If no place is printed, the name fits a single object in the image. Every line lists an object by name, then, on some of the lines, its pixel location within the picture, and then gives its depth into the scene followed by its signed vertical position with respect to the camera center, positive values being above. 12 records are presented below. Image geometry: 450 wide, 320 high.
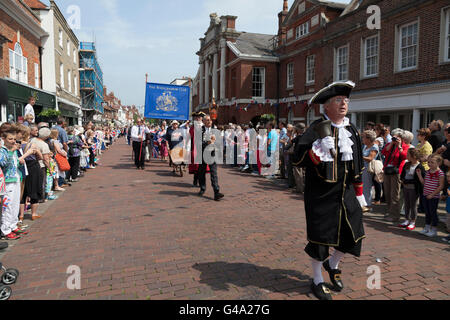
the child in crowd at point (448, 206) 5.31 -0.99
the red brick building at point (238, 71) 27.88 +6.49
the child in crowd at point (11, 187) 4.98 -0.75
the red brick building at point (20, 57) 14.89 +4.32
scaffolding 43.50 +8.92
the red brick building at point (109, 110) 70.07 +7.41
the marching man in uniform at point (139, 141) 13.23 +0.00
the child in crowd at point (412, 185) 5.79 -0.72
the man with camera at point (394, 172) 6.29 -0.55
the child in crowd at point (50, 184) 7.97 -1.09
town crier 3.17 -0.35
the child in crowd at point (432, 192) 5.42 -0.79
